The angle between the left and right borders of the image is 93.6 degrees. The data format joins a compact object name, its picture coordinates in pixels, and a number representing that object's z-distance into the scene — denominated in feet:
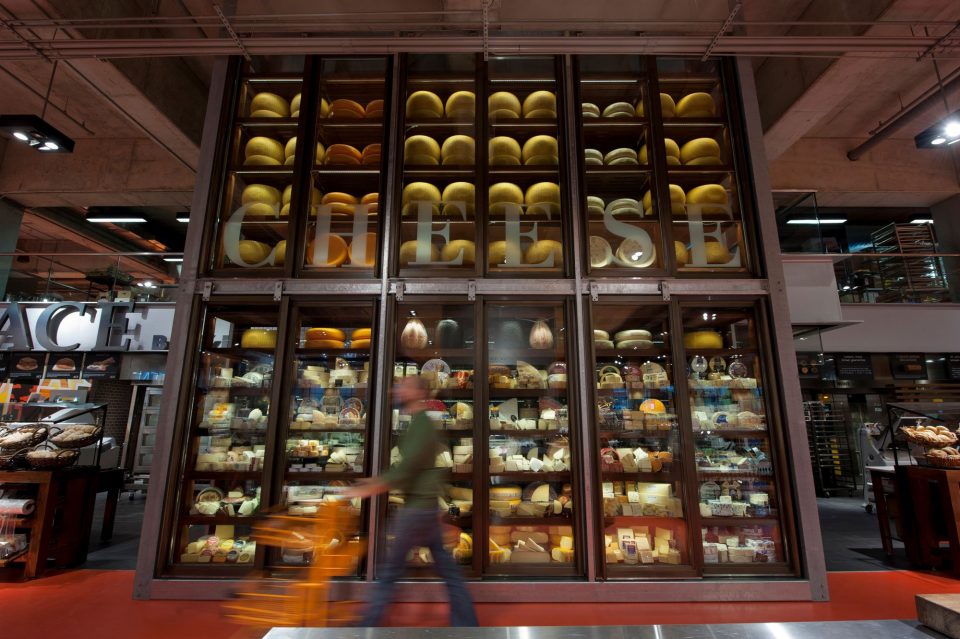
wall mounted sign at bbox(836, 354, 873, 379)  28.22
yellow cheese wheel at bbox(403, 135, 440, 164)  16.39
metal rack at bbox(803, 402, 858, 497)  29.09
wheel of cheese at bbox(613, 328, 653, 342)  14.88
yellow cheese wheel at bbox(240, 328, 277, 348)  14.84
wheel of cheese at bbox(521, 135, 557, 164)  16.34
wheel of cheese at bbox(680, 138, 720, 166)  16.37
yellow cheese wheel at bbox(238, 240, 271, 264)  15.29
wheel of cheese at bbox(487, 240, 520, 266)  15.40
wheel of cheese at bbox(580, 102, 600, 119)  16.81
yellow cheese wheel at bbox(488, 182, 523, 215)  15.97
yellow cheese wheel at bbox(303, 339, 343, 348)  14.75
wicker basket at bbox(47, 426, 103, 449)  15.79
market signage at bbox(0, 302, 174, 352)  27.53
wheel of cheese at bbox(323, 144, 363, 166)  16.66
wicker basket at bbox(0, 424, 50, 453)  14.80
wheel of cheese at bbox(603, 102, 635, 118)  16.75
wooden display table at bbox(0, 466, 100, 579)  13.93
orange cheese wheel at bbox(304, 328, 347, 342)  14.85
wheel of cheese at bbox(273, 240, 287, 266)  15.42
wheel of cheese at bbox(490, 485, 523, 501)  13.65
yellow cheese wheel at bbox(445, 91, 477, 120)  16.87
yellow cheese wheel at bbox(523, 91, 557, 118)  16.64
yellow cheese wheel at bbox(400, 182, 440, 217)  15.87
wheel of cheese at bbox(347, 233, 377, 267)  15.25
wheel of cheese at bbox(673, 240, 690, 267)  15.26
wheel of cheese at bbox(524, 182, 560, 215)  15.74
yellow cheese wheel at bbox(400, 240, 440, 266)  15.30
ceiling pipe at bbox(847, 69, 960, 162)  19.42
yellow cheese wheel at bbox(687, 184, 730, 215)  15.92
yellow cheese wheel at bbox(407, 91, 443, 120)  16.78
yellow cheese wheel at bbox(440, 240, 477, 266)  15.29
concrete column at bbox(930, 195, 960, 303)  28.25
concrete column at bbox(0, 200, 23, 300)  27.14
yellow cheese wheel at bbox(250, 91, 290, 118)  16.93
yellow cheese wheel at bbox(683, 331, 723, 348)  14.84
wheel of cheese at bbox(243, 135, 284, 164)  16.49
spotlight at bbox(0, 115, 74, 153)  15.58
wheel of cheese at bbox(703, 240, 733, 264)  15.29
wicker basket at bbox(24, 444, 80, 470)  14.61
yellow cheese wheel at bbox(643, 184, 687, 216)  16.02
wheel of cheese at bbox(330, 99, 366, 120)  16.83
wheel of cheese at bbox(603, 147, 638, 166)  16.30
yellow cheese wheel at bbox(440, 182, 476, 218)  15.74
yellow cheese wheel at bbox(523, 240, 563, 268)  15.12
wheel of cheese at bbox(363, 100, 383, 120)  16.90
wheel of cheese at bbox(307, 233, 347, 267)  15.43
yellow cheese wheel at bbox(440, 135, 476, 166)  16.28
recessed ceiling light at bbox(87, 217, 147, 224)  28.90
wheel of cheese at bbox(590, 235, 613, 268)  15.28
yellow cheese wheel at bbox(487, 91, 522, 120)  16.81
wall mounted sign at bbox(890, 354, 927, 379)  28.25
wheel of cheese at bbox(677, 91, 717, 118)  16.85
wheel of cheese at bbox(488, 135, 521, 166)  16.39
